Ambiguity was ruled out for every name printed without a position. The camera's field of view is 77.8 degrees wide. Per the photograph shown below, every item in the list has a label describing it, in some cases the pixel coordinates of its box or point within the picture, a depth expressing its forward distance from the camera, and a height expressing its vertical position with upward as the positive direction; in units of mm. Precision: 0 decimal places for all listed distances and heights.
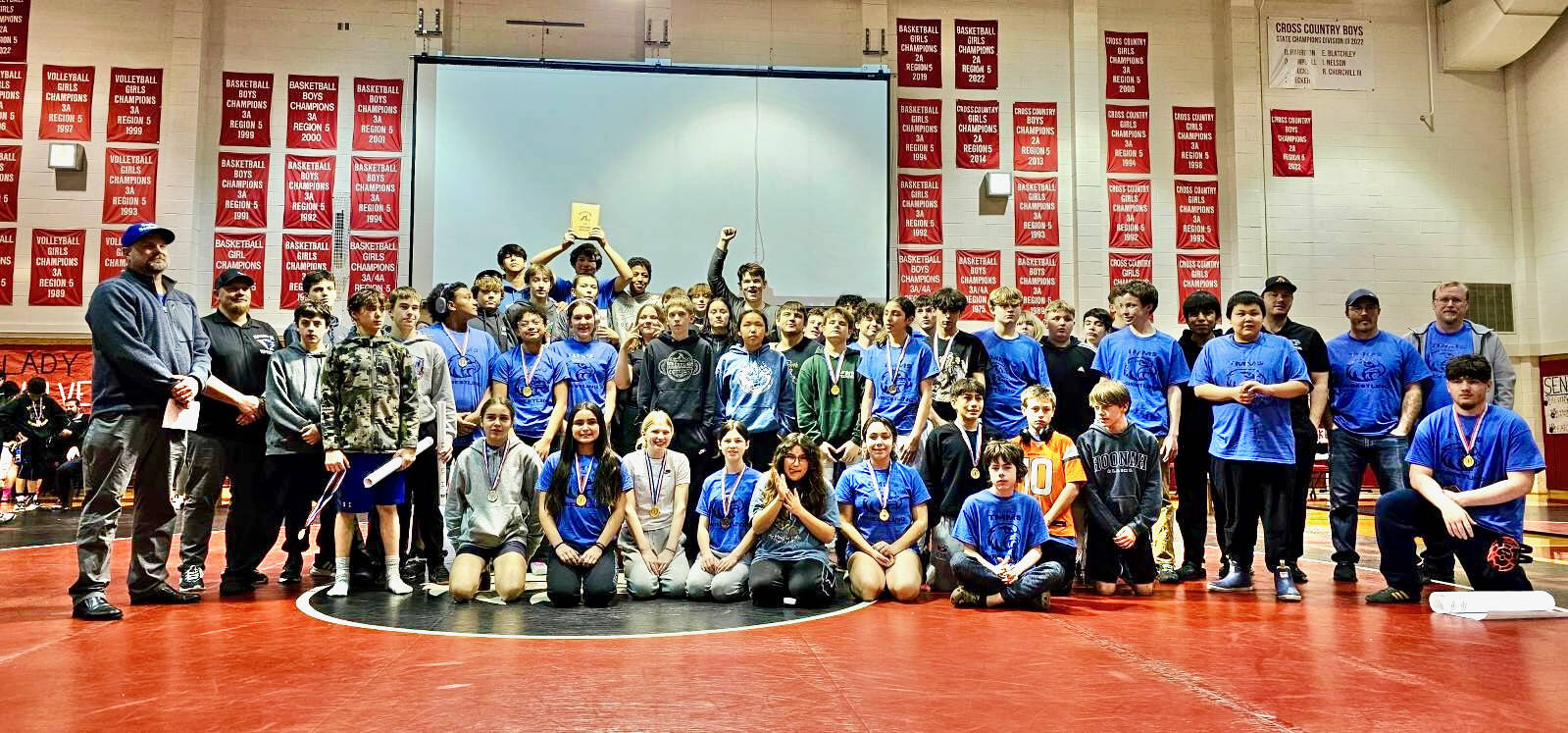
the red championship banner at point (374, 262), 12039 +1955
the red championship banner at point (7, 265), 11914 +1867
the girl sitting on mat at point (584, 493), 5383 -408
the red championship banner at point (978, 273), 12773 +1976
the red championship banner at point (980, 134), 13039 +3868
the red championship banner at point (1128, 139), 13203 +3855
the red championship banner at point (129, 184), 11977 +2882
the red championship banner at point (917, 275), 12766 +1937
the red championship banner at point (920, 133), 12922 +3842
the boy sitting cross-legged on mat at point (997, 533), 5094 -590
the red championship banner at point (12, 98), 11969 +3946
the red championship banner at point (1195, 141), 13359 +3873
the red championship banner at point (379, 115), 12297 +3861
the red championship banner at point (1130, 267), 13016 +2082
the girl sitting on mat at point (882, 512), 5371 -509
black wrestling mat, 4418 -964
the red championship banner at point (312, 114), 12227 +3837
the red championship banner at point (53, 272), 11969 +1794
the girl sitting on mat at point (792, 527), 5160 -582
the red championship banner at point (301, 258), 12016 +2000
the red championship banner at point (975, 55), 13125 +4953
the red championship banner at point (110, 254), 11992 +2031
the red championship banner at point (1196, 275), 13203 +2024
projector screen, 11688 +3124
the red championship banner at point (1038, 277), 12867 +1929
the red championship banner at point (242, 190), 12094 +2845
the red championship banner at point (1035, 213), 12992 +2801
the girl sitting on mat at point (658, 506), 5512 -499
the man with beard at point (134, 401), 4707 +81
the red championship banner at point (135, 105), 12094 +3897
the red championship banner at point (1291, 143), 13328 +3843
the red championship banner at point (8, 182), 11914 +2890
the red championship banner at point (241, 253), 12016 +2042
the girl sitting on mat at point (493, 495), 5469 -433
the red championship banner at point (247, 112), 12180 +3848
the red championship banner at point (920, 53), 13031 +4948
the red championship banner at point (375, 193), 12141 +2824
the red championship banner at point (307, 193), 12141 +2812
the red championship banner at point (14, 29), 12078 +4832
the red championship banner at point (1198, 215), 13305 +2852
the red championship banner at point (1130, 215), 13109 +2812
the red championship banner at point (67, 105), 12047 +3883
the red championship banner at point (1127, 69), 13320 +4843
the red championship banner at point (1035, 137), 13109 +3848
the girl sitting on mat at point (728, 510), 5438 -511
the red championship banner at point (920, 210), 12859 +2810
